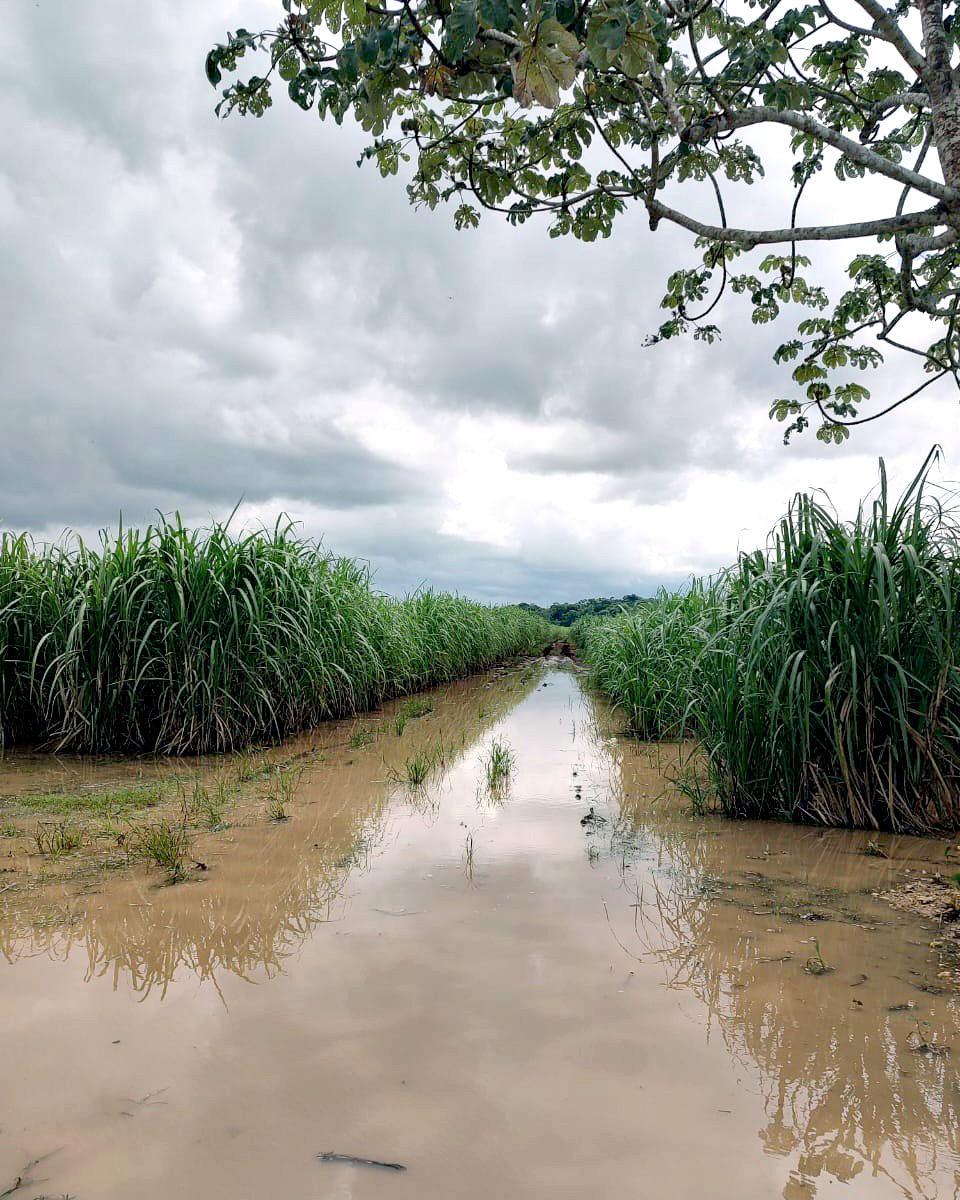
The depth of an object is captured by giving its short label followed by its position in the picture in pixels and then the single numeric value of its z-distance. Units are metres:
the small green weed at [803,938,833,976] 1.97
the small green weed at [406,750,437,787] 4.43
